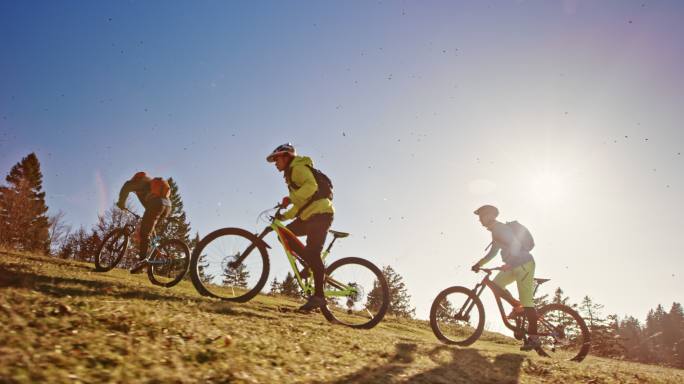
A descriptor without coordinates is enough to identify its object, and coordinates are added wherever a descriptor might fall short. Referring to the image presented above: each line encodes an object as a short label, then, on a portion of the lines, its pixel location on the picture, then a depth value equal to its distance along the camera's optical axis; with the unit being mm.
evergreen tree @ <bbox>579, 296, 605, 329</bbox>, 43856
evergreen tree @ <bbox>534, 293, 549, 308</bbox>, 49250
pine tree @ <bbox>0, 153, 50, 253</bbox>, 37281
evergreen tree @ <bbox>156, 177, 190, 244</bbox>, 46759
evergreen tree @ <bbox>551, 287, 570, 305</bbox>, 55481
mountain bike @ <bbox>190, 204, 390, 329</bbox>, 6754
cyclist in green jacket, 6484
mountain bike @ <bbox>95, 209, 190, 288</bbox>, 8465
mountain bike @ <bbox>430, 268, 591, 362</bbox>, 7672
